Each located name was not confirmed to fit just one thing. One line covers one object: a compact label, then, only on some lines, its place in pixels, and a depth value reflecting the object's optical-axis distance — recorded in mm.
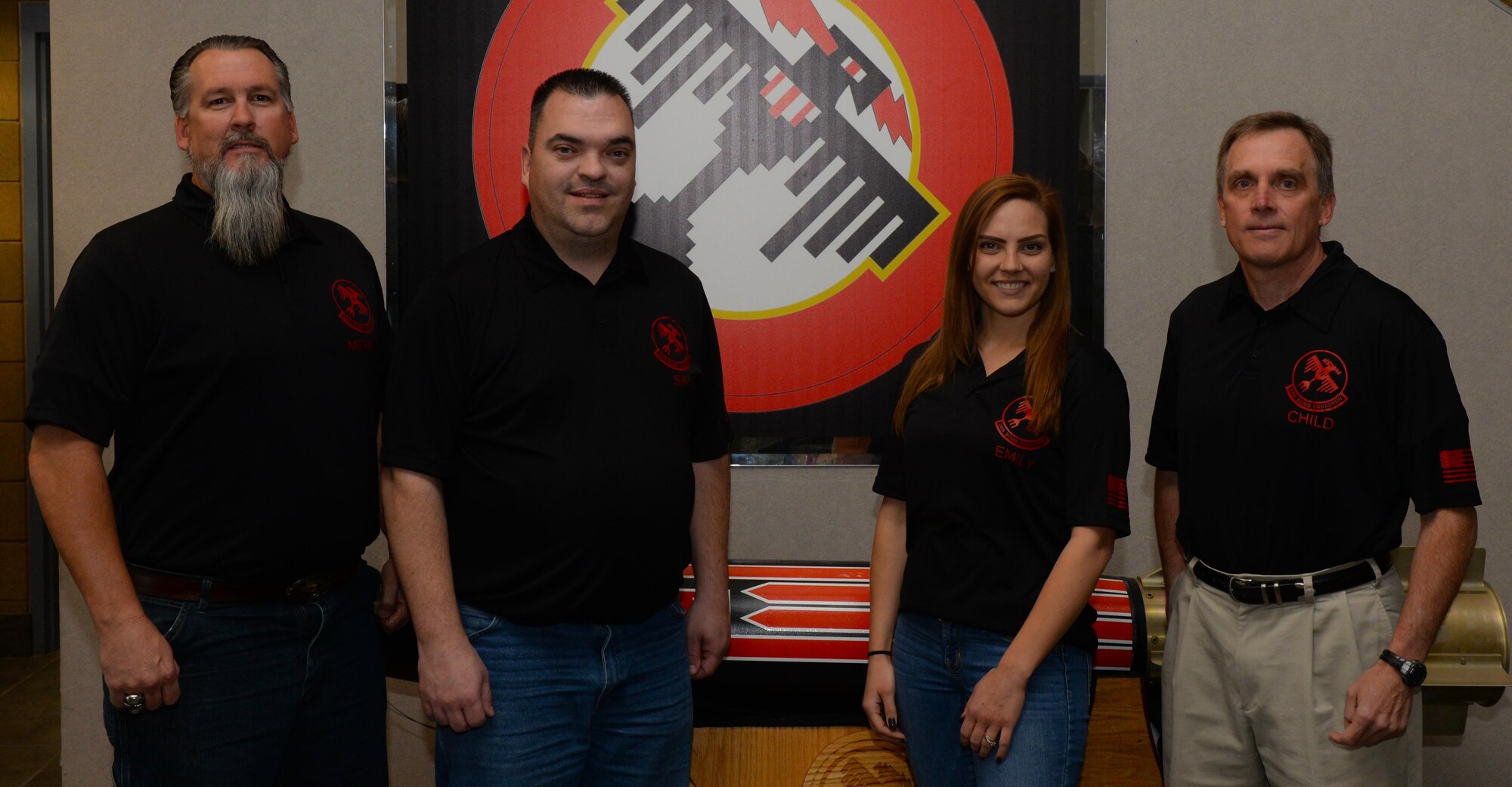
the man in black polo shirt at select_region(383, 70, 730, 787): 1427
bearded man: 1428
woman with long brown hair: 1459
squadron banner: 2453
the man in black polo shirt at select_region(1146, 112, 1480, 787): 1505
